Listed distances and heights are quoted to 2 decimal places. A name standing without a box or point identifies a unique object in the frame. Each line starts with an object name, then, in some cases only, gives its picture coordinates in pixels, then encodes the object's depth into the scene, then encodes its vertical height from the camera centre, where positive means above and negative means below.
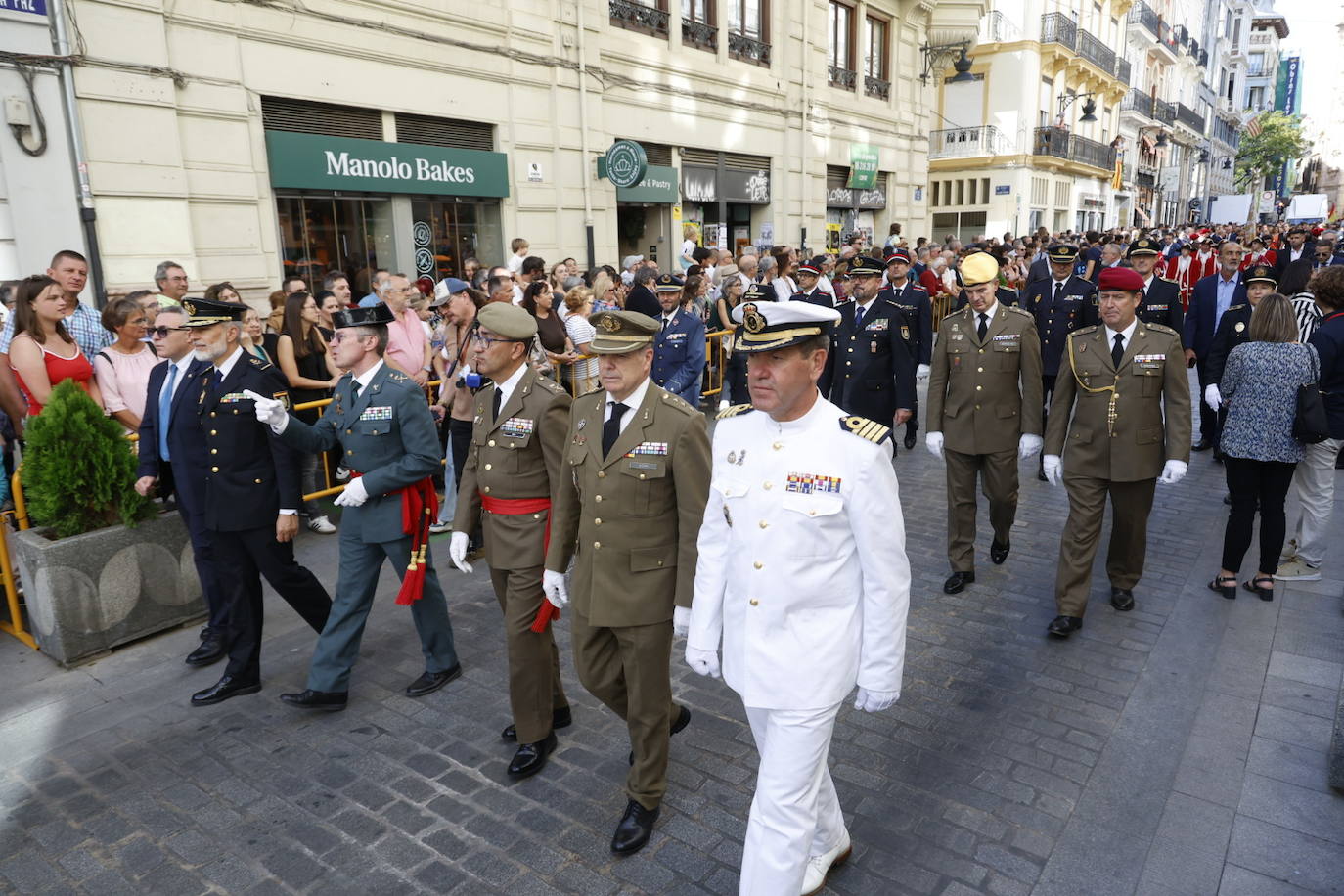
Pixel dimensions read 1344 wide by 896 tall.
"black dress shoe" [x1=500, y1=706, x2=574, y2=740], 4.47 -2.26
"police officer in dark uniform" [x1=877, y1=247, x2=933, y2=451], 8.26 -0.46
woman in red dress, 5.88 -0.41
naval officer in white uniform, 2.77 -0.99
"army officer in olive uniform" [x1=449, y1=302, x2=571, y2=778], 4.07 -1.01
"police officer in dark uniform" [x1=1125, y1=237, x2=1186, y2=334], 8.77 -0.53
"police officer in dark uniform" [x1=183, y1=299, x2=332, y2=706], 4.73 -1.12
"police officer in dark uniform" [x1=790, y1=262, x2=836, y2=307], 10.31 -0.33
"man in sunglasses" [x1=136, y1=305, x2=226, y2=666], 4.83 -0.92
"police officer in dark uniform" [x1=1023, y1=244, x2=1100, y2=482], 9.27 -0.57
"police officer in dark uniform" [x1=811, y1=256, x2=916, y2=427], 7.82 -0.88
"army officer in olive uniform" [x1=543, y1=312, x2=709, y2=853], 3.47 -1.04
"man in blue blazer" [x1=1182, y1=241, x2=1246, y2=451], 10.01 -0.68
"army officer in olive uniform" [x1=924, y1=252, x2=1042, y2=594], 6.07 -1.02
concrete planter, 5.20 -1.85
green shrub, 5.19 -1.09
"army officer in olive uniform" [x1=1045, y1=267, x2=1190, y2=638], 5.36 -1.07
